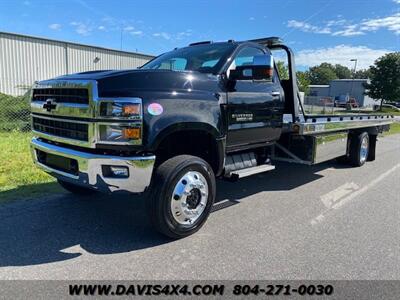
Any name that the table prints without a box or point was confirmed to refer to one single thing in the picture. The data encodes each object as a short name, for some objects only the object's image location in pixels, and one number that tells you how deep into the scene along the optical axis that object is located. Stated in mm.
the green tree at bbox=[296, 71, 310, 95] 33512
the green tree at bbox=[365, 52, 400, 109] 51156
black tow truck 3619
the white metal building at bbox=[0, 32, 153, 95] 18781
